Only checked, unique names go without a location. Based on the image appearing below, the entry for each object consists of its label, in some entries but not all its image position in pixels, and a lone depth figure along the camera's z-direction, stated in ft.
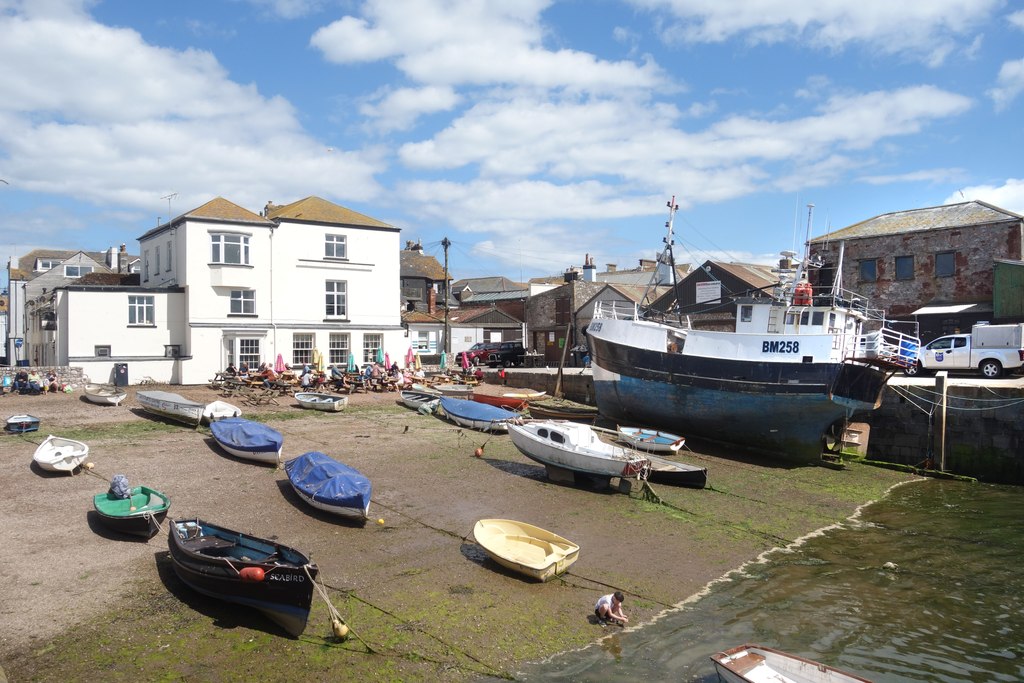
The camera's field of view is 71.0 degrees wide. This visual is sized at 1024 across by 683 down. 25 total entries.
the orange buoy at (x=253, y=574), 36.55
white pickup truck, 95.14
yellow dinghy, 44.57
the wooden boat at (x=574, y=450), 63.77
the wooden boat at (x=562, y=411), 100.99
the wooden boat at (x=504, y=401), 106.42
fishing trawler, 82.28
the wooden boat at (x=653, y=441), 79.77
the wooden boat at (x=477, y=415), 89.30
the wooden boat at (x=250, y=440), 65.92
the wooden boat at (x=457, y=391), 113.19
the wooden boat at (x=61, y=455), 59.93
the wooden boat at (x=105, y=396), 91.71
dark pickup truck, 165.27
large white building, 108.68
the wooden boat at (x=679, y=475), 69.51
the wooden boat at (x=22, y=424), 74.13
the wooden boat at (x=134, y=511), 47.14
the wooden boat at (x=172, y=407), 81.10
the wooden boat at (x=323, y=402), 96.73
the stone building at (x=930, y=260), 120.67
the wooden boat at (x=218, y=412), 81.05
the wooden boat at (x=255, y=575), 36.22
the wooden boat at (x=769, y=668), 31.17
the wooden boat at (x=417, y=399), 103.00
